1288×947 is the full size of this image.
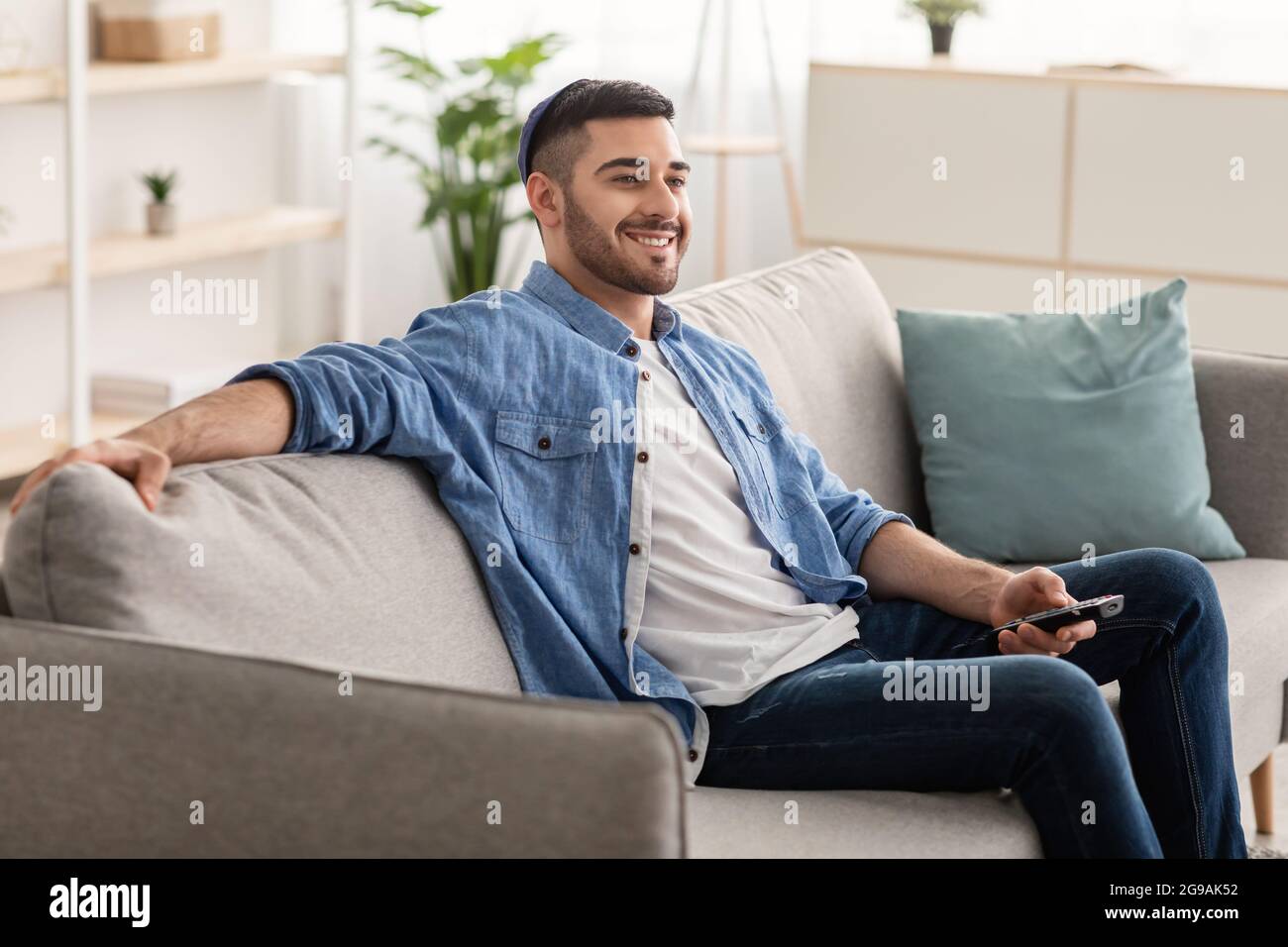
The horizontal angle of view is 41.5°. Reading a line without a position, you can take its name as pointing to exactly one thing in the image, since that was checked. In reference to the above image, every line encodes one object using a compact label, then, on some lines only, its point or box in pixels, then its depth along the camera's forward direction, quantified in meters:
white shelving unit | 3.82
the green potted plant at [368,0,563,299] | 4.98
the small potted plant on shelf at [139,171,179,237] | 4.44
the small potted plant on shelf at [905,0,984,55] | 4.48
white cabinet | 3.93
